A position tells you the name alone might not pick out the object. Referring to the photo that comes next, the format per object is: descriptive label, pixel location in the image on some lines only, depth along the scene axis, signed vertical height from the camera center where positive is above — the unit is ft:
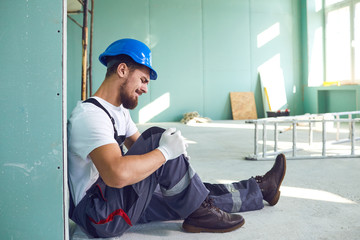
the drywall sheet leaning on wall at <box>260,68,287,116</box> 35.96 +3.50
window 32.14 +7.69
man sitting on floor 5.85 -0.64
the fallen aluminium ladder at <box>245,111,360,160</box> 14.75 -0.64
